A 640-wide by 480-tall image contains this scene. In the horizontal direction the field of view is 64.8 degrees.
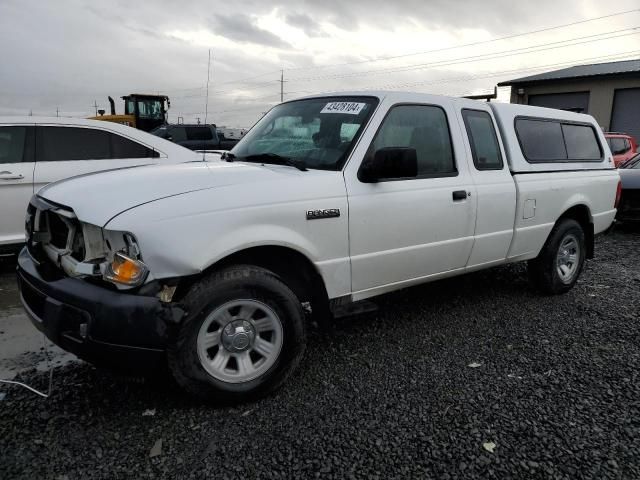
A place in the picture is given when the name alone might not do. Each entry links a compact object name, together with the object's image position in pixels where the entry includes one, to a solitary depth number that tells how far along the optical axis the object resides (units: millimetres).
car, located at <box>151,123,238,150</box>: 18109
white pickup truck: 2562
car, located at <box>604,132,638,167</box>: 13759
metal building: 24203
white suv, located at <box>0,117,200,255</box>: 5266
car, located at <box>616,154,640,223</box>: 8734
